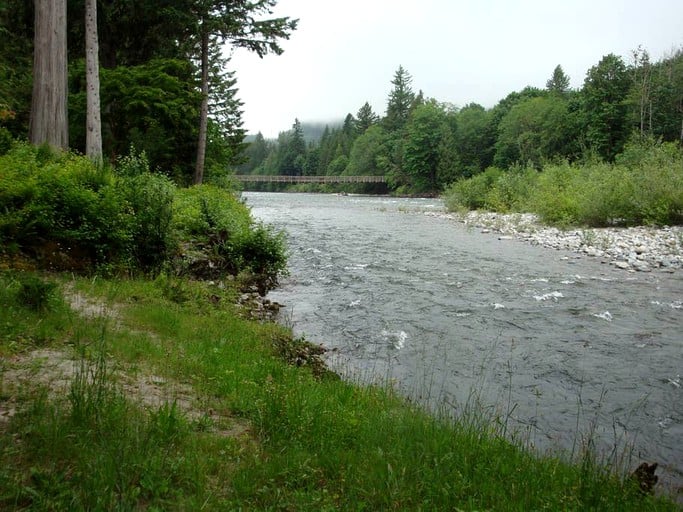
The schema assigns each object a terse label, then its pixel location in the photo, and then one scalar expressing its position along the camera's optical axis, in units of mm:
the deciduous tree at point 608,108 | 58938
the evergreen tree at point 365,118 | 145625
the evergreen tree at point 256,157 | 188475
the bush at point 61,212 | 8031
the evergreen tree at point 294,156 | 156375
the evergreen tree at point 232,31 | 21734
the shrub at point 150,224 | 9680
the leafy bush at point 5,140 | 10859
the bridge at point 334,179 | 98125
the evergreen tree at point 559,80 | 113750
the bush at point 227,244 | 11680
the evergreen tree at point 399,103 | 118000
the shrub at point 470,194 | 40306
